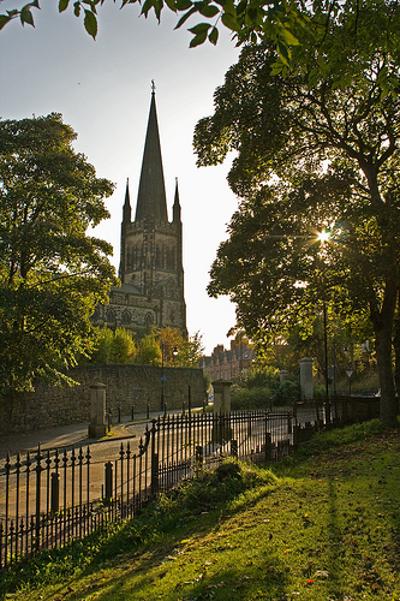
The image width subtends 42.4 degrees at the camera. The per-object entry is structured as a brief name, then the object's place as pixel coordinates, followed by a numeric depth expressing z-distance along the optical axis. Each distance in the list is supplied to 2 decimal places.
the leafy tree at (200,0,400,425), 14.27
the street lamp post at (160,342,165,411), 37.97
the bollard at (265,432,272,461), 11.75
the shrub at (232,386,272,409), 32.91
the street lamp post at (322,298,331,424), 16.75
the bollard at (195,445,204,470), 9.55
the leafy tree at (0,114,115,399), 17.34
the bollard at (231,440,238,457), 10.86
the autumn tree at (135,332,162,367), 51.44
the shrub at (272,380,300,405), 33.50
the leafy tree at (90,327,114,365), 40.66
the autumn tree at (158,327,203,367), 62.88
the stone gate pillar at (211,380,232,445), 17.31
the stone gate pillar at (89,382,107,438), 20.14
